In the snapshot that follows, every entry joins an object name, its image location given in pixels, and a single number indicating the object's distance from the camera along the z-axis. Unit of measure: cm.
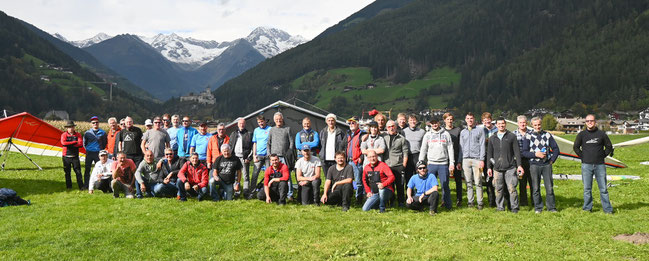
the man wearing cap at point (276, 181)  984
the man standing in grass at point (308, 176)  979
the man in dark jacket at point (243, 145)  1116
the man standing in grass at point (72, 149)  1177
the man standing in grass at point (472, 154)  923
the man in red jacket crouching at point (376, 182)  912
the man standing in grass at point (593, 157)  879
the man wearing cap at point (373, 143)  953
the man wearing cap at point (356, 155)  1023
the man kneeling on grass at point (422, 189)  897
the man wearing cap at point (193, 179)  1018
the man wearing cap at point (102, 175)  1132
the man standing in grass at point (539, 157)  876
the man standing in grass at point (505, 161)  879
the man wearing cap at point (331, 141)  1032
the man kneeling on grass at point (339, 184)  936
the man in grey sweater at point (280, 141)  1045
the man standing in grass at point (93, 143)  1198
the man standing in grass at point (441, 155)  934
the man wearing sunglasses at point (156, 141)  1116
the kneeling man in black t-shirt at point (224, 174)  1027
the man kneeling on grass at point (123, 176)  1048
